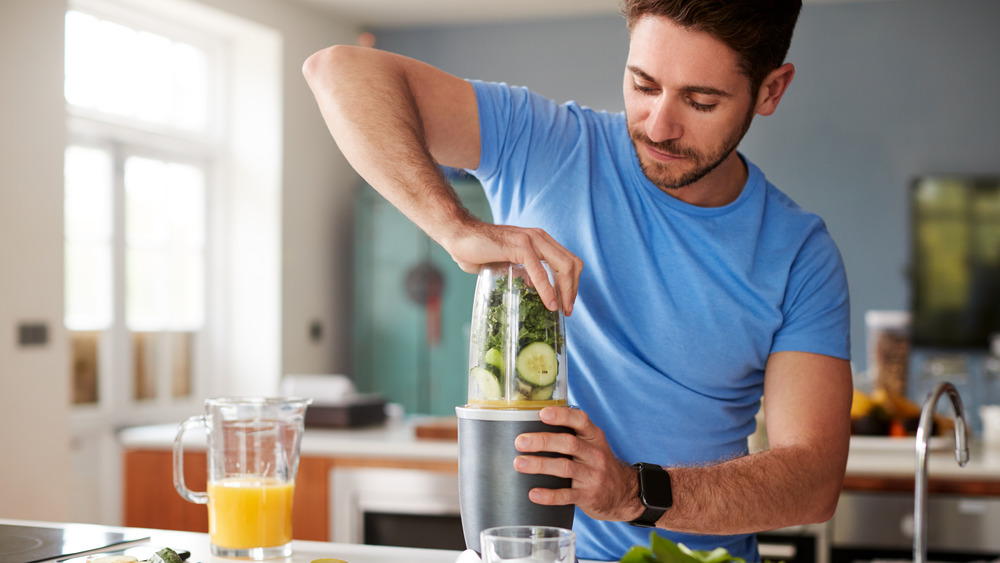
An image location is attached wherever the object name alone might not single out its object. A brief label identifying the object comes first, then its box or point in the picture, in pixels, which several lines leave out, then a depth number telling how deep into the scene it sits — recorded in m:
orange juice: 1.13
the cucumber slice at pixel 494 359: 1.03
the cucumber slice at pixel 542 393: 1.02
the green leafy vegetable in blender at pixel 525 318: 1.04
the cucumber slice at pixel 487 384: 1.02
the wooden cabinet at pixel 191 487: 2.81
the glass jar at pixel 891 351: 3.12
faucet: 1.31
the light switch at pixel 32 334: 3.59
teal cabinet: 5.37
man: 1.28
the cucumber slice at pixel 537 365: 1.03
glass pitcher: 1.14
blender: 1.00
